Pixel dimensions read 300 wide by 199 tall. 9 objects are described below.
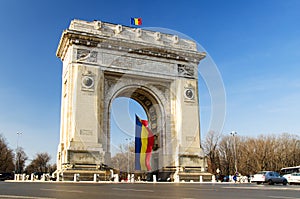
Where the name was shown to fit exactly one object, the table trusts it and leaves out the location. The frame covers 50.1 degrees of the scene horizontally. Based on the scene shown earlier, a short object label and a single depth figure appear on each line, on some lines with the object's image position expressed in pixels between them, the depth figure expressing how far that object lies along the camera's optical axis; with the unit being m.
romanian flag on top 33.27
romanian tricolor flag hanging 32.19
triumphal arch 27.69
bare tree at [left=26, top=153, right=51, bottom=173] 94.31
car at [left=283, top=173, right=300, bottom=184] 31.52
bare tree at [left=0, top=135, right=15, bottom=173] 63.12
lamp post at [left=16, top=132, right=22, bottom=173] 73.71
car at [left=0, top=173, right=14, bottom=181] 44.22
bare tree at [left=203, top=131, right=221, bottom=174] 56.94
